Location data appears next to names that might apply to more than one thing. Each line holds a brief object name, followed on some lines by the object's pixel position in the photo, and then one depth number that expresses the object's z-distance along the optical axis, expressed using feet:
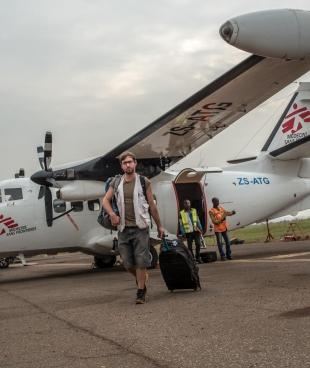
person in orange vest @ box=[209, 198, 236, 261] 50.34
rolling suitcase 26.27
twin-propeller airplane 23.84
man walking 24.22
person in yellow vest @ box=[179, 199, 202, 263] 48.21
